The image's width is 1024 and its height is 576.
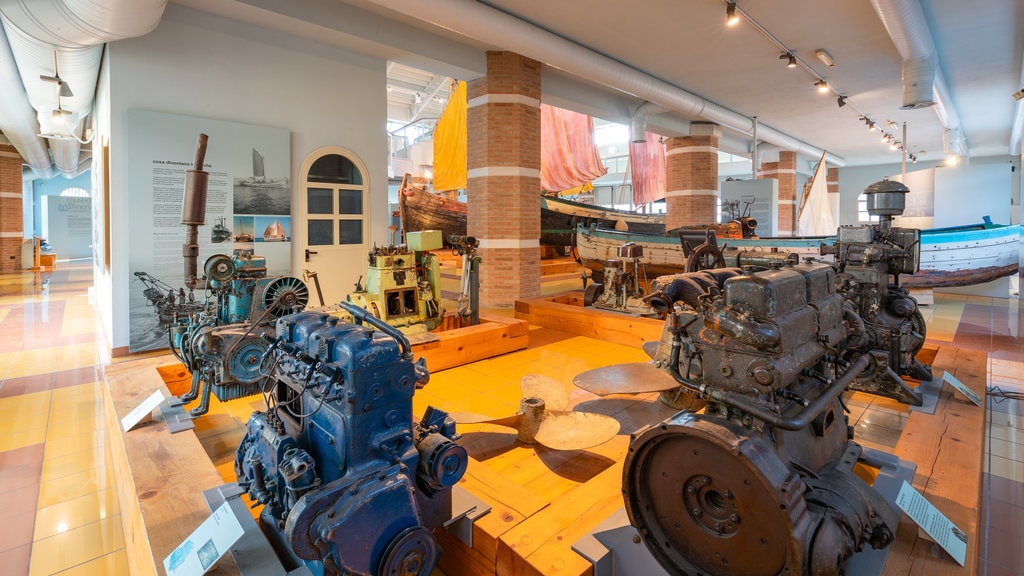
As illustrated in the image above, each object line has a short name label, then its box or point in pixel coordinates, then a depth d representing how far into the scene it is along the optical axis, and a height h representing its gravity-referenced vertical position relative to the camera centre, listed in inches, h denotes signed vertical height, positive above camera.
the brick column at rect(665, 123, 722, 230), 488.7 +83.4
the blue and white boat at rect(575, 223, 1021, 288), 314.2 +7.1
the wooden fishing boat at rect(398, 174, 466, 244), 519.8 +52.9
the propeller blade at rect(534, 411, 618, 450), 109.7 -38.0
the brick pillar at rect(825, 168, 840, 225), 799.7 +129.1
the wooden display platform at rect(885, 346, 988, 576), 69.1 -38.8
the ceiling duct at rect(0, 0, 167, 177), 159.3 +82.3
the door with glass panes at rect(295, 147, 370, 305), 261.6 +21.7
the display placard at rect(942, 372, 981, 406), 130.0 -33.3
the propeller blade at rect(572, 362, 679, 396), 127.4 -31.0
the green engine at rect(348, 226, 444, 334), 208.2 -10.6
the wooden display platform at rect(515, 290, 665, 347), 225.6 -29.5
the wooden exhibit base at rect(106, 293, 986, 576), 72.7 -40.7
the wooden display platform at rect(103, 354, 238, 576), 74.1 -38.7
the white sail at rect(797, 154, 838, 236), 467.5 +49.6
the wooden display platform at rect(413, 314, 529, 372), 193.5 -33.0
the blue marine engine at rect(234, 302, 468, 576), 63.4 -28.0
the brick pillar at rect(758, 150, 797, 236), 639.1 +100.9
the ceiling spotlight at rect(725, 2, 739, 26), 227.5 +112.5
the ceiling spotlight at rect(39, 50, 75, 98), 215.8 +81.5
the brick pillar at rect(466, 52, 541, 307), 312.8 +56.1
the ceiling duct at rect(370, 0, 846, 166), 218.2 +113.9
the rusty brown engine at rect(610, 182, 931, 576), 60.4 -25.0
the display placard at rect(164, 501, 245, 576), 63.1 -36.5
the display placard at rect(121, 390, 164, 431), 109.7 -33.3
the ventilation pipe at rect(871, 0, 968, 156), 213.6 +106.3
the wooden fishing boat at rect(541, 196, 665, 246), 549.6 +50.1
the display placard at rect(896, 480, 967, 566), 68.9 -37.1
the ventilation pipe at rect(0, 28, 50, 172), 243.3 +96.8
